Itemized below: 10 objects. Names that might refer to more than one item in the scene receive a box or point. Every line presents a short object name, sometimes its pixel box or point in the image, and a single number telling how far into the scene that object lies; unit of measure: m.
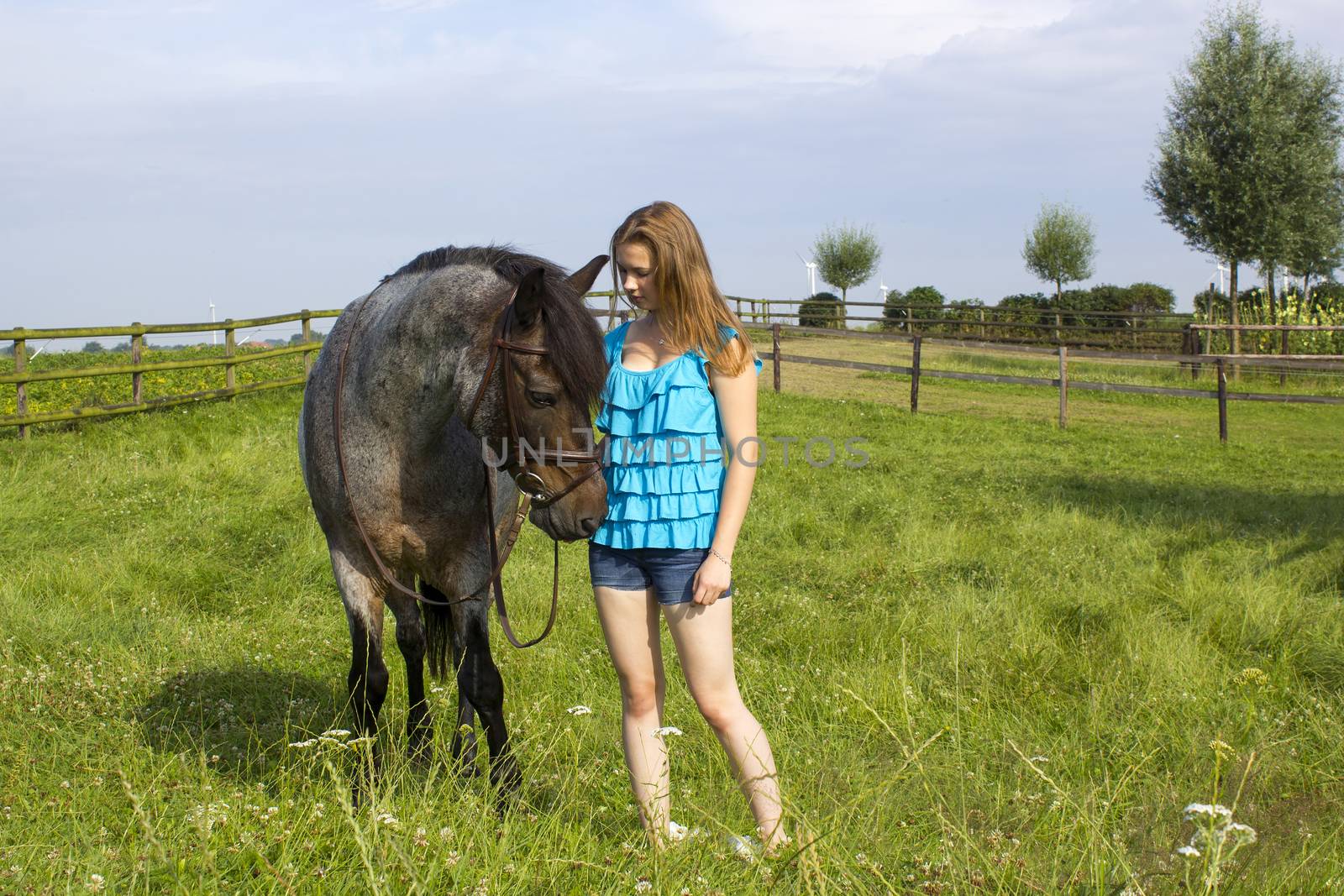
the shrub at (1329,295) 25.58
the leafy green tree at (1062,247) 34.59
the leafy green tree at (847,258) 42.72
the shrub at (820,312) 32.12
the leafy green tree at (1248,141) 22.25
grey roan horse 2.75
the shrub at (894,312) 29.48
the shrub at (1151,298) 32.19
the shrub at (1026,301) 33.53
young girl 2.54
